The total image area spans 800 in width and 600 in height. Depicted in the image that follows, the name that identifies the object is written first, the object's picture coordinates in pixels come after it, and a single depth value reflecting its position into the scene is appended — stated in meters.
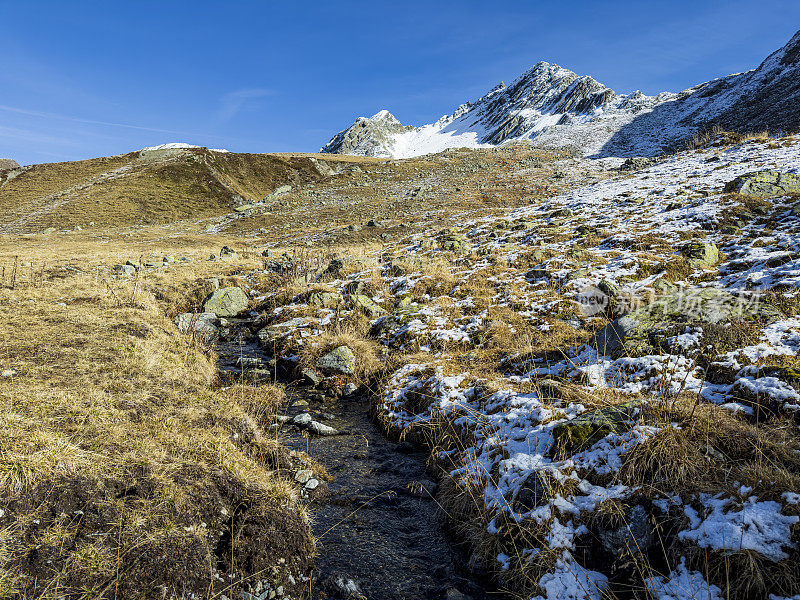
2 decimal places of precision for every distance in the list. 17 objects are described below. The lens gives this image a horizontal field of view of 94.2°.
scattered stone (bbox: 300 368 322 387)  10.86
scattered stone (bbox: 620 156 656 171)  39.03
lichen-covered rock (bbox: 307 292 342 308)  15.30
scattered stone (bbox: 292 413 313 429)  8.77
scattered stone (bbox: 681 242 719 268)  12.70
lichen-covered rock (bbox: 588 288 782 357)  7.77
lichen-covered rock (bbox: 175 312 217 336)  13.38
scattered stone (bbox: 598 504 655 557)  4.10
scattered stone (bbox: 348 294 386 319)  14.36
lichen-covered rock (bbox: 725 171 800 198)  16.86
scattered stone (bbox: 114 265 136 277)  19.62
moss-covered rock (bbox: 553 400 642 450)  5.39
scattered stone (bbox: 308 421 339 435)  8.55
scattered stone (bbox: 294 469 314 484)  6.68
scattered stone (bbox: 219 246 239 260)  25.26
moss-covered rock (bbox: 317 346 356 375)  11.05
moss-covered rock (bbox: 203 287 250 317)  16.44
